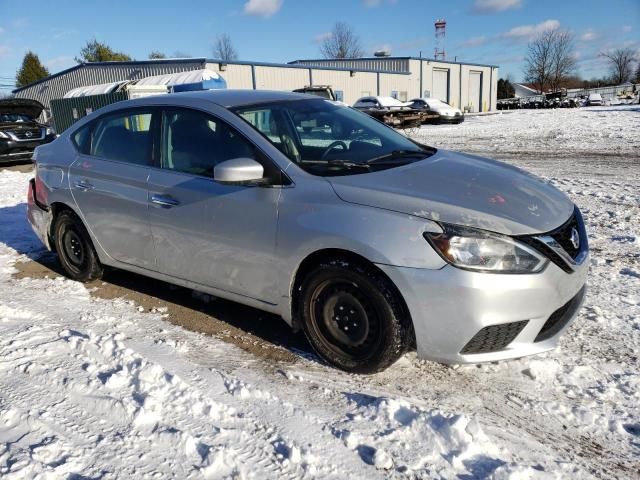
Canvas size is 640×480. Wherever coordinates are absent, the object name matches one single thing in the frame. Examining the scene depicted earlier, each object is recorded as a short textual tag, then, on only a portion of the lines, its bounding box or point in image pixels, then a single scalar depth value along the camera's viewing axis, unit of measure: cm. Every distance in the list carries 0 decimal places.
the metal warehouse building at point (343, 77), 3195
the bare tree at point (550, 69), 6681
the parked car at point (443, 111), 2680
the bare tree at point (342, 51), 7138
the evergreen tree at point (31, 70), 5647
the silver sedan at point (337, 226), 278
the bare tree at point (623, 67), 8344
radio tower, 6969
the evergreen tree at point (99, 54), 6153
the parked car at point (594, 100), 4838
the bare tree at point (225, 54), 6341
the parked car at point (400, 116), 1878
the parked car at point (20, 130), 1427
